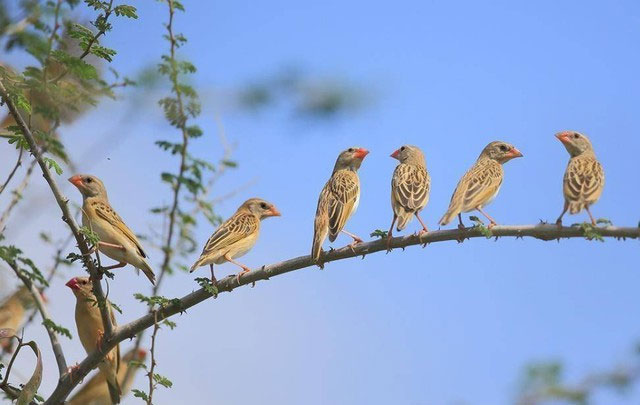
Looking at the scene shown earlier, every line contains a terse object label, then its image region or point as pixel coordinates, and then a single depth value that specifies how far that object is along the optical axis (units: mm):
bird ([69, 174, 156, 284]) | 14250
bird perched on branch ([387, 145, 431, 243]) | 13570
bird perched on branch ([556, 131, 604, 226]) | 12367
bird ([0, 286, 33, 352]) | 15400
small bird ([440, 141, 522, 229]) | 13797
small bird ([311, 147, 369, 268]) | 13684
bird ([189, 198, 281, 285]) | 14711
